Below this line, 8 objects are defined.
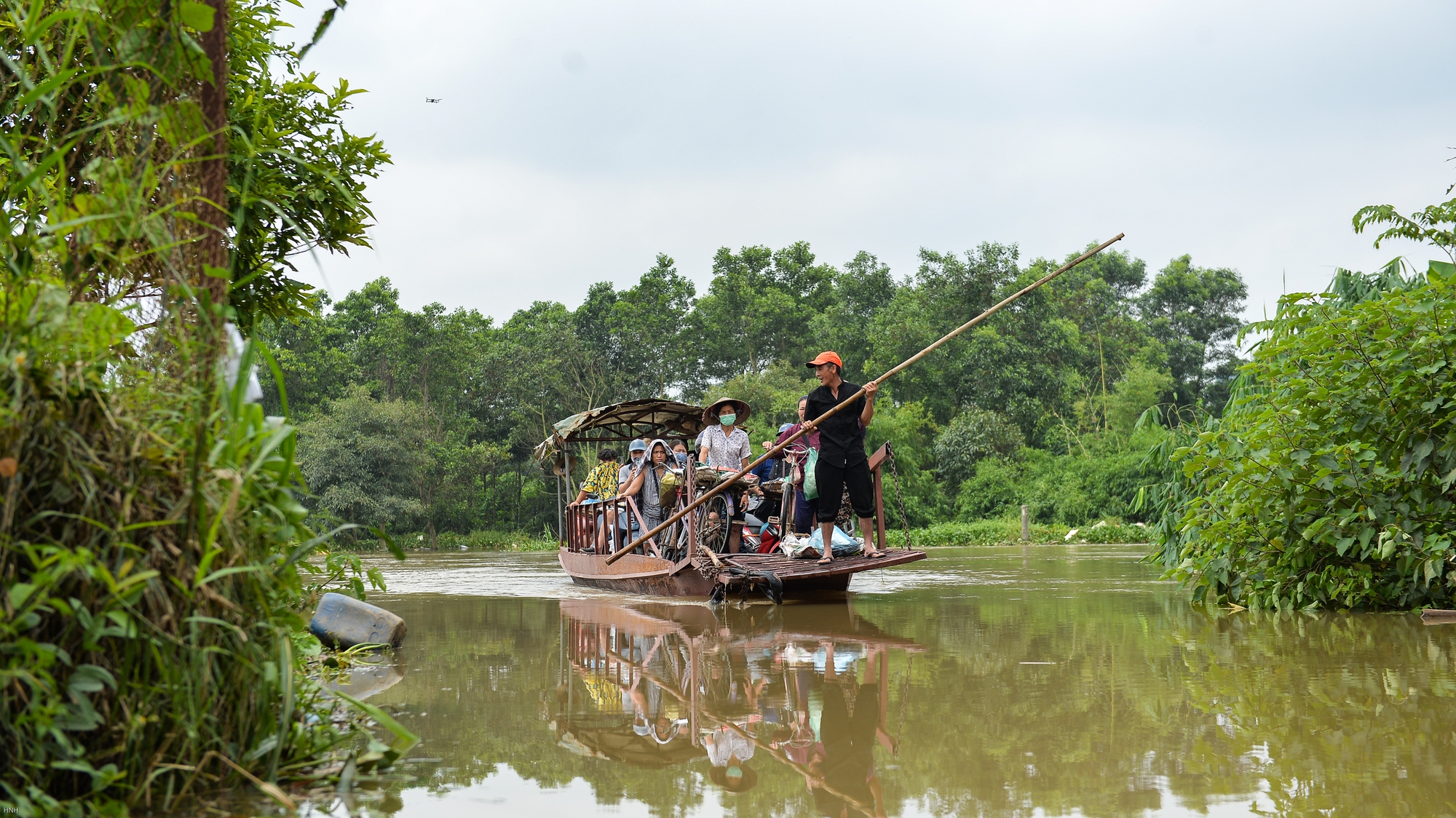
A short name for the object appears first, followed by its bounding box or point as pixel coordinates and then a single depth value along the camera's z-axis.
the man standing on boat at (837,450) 9.34
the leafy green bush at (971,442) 37.09
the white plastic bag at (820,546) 9.67
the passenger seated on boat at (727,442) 11.43
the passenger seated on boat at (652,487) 11.65
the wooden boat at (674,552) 9.48
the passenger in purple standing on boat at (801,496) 10.36
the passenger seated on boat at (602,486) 13.04
